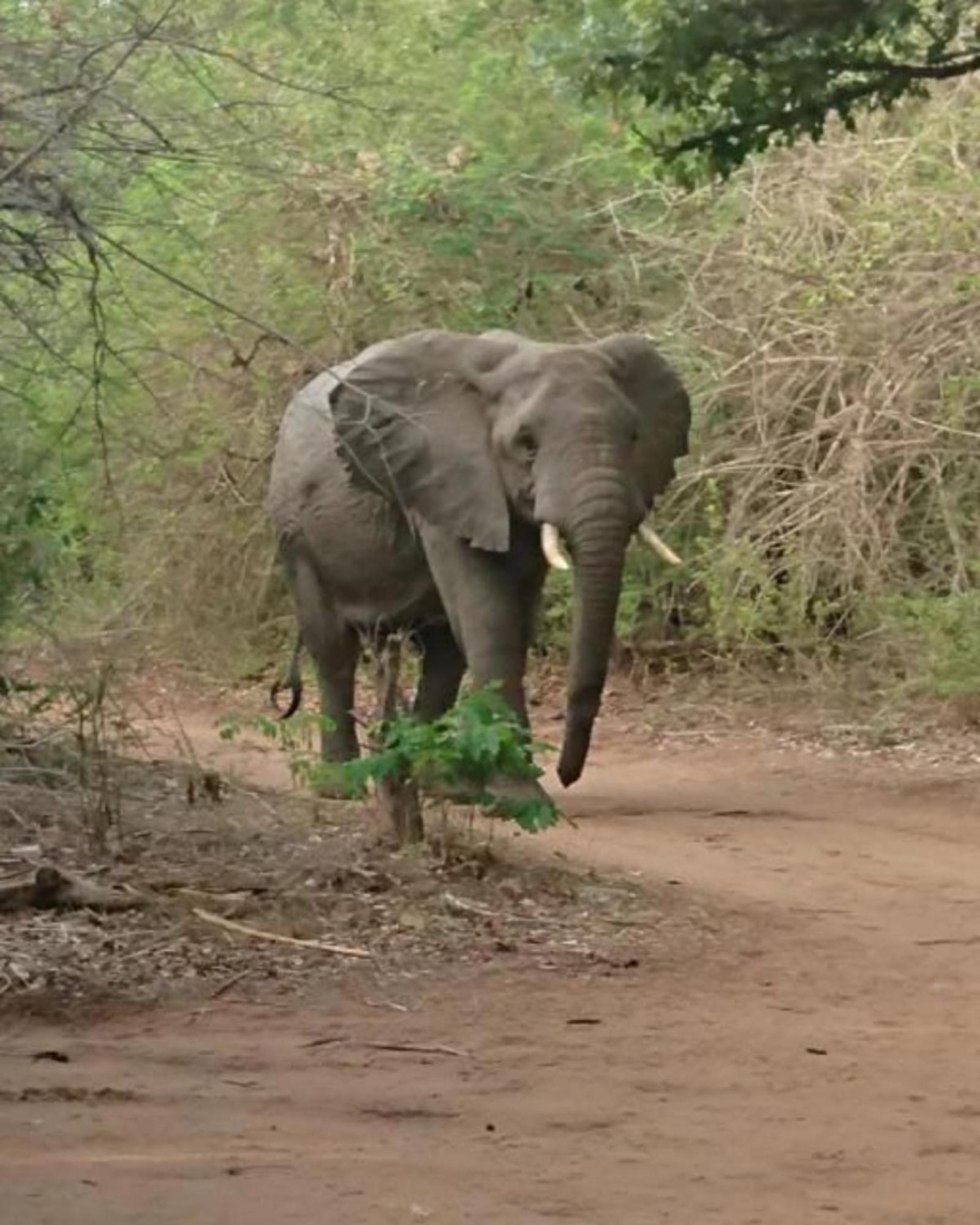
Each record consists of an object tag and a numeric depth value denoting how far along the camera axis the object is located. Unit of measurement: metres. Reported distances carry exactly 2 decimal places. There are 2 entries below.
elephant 21.23
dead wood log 15.57
